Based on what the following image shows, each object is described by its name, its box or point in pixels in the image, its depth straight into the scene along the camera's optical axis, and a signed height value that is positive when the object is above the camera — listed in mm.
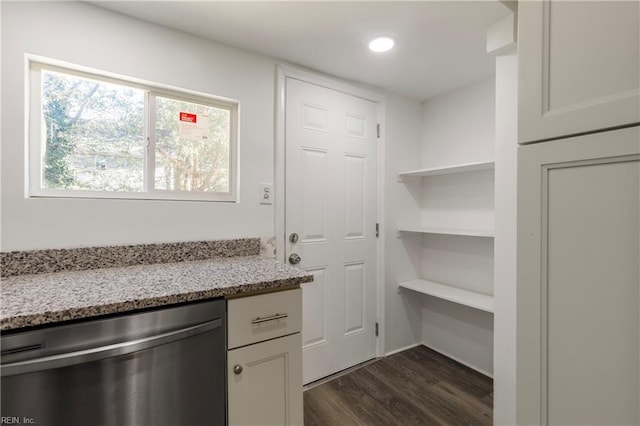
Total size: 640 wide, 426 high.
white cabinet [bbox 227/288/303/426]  1102 -592
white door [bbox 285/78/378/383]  1968 -29
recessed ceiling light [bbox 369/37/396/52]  1618 +980
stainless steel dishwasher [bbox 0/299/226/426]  809 -497
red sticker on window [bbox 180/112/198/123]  1650 +554
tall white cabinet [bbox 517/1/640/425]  613 -3
